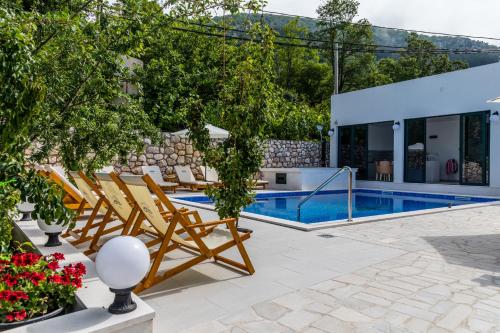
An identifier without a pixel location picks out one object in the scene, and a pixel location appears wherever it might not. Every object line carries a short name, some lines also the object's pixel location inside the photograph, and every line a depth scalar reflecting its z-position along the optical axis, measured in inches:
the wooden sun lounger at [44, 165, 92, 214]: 229.1
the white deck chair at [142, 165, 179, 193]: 476.0
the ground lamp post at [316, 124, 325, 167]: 773.3
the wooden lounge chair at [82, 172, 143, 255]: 152.6
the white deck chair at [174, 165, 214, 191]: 507.5
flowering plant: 81.5
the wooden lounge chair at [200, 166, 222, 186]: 553.4
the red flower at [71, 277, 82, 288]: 92.4
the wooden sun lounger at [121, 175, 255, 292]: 128.5
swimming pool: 374.9
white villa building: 482.9
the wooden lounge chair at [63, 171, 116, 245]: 185.0
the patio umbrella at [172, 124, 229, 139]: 509.4
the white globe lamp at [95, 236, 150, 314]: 84.8
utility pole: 888.3
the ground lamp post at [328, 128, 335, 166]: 700.7
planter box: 76.9
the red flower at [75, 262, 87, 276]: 95.1
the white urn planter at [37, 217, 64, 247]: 140.7
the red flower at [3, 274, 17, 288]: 86.7
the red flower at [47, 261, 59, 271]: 98.3
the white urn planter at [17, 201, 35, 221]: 189.7
